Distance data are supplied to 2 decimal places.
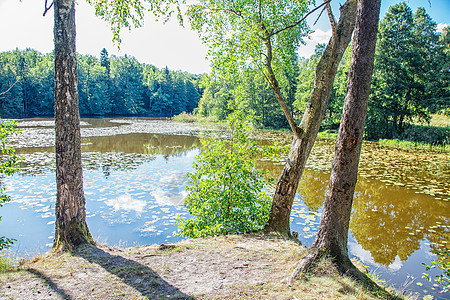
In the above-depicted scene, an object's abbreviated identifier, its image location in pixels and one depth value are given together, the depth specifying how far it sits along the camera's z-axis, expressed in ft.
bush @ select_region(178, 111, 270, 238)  18.94
